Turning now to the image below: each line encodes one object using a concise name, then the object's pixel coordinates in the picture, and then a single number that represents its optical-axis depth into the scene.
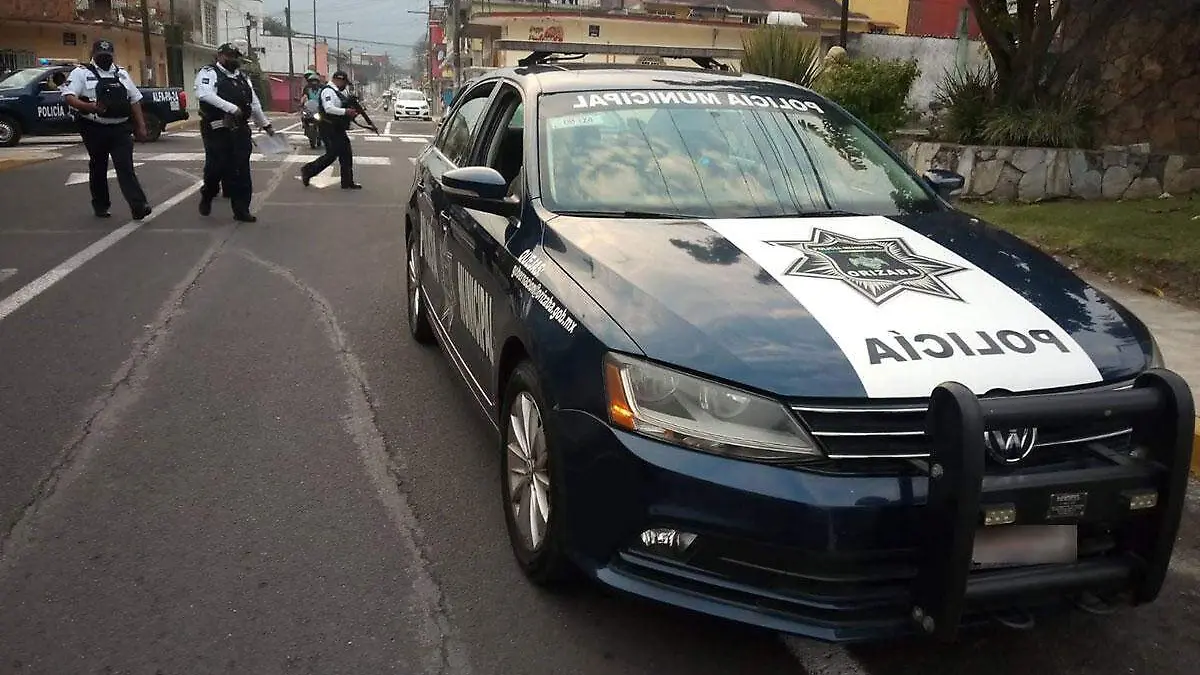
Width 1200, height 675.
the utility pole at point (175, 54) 50.91
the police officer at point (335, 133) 13.88
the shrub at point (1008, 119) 10.47
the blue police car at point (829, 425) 2.53
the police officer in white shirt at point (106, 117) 9.85
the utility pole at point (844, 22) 21.41
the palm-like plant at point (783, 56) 13.88
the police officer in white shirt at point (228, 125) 10.71
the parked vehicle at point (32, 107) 21.00
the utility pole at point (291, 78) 76.12
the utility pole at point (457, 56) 46.95
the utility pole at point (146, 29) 38.31
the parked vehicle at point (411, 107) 46.84
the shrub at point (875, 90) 12.32
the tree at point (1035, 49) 10.71
